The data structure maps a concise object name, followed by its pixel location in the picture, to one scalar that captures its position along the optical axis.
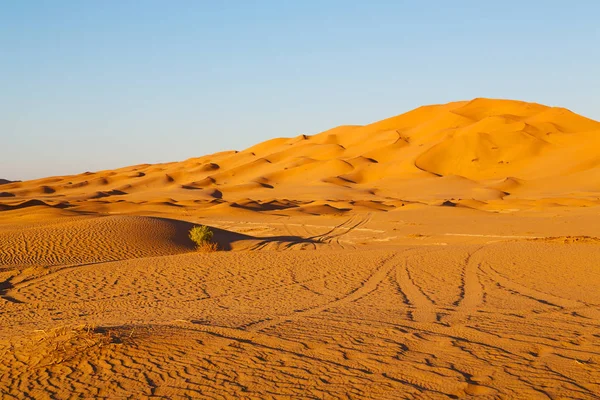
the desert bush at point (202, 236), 20.85
